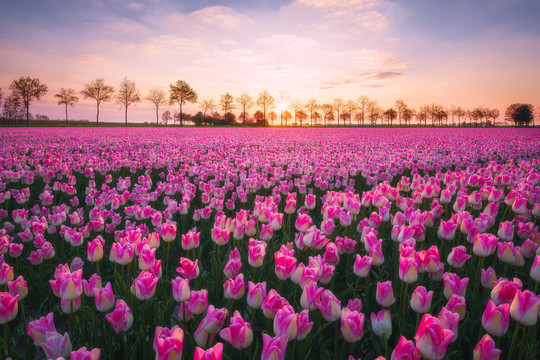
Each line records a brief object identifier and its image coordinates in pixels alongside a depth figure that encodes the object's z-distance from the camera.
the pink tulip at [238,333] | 1.38
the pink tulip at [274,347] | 1.25
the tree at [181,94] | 73.25
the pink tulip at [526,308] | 1.36
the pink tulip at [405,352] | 1.21
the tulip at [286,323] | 1.41
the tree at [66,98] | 67.75
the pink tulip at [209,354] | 1.10
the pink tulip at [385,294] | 1.76
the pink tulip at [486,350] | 1.22
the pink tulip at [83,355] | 1.24
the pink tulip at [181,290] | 1.68
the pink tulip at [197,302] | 1.61
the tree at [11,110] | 67.55
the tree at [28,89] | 60.41
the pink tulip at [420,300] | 1.62
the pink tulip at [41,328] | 1.51
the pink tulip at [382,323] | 1.59
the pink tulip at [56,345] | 1.38
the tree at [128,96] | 71.69
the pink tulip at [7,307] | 1.59
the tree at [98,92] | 66.69
